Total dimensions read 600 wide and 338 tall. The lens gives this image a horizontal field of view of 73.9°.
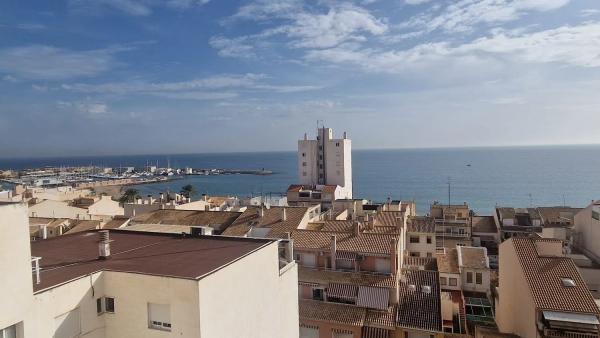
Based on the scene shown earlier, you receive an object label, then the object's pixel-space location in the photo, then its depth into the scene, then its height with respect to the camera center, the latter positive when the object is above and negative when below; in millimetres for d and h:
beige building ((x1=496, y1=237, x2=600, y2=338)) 17328 -7151
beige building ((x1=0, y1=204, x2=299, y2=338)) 8523 -3448
